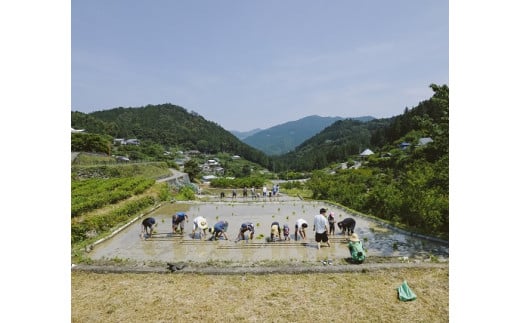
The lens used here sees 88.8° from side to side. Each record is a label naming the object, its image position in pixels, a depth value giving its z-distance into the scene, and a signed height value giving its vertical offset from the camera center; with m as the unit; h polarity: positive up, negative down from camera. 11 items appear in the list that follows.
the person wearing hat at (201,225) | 10.13 -2.50
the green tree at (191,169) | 43.75 -1.48
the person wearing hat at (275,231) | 9.63 -2.59
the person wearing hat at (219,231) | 9.98 -2.68
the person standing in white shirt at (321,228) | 8.48 -2.19
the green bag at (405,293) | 5.64 -2.88
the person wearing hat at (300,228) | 9.43 -2.47
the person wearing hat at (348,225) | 10.00 -2.46
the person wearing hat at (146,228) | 10.45 -2.81
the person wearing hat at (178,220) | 10.66 -2.43
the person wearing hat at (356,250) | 7.47 -2.58
